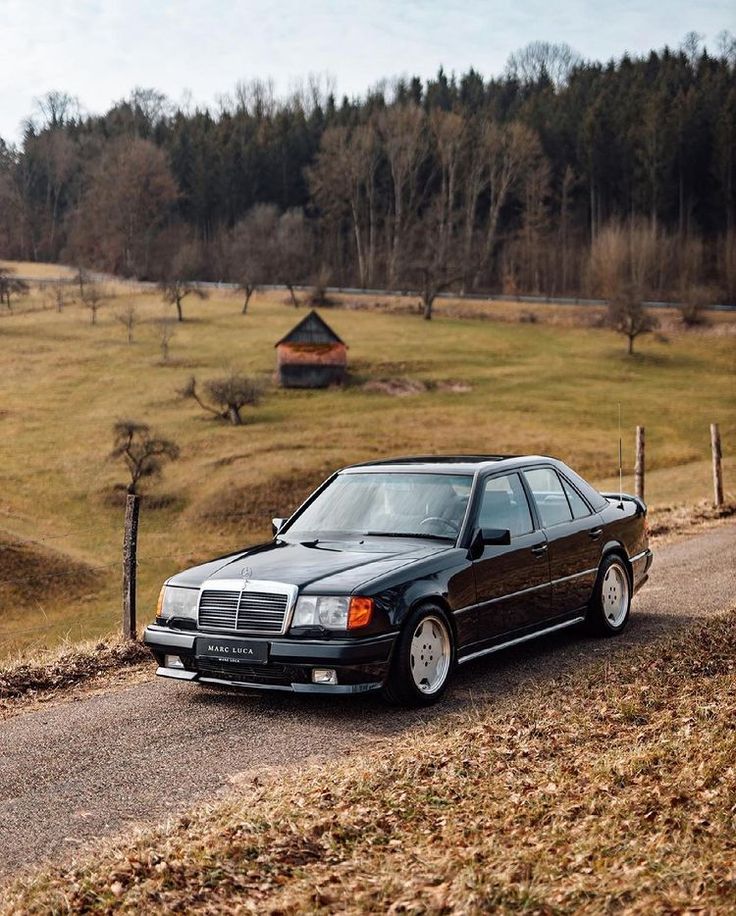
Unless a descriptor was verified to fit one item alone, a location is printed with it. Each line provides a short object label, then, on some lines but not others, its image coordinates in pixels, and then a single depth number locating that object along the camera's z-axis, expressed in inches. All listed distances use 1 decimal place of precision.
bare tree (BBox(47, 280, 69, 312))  3617.1
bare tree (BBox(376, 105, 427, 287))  4542.3
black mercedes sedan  291.3
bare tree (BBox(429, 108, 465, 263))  4500.5
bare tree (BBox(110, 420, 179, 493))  1876.2
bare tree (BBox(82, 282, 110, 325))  3378.4
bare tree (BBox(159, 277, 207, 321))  3479.3
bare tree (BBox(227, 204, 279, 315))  3826.3
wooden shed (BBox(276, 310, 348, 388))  2664.9
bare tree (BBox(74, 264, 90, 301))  3846.7
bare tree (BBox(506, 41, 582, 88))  5772.6
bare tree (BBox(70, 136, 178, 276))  4630.9
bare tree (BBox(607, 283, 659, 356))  3002.0
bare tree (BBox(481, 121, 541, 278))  4505.4
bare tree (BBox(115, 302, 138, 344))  3129.9
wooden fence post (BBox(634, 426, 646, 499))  793.0
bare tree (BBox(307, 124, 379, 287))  4665.4
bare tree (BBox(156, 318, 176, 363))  2863.9
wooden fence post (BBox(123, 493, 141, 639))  397.4
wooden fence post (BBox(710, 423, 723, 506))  848.4
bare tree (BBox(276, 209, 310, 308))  4207.7
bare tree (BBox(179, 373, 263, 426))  2289.6
